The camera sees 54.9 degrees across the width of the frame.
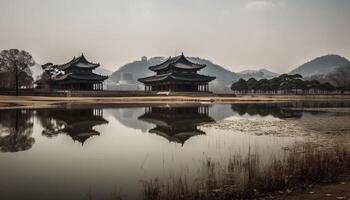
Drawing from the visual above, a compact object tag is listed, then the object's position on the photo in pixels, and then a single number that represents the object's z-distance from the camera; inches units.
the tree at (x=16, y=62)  3304.6
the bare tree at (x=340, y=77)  6456.7
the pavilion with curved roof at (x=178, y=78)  3668.8
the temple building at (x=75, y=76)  3661.4
